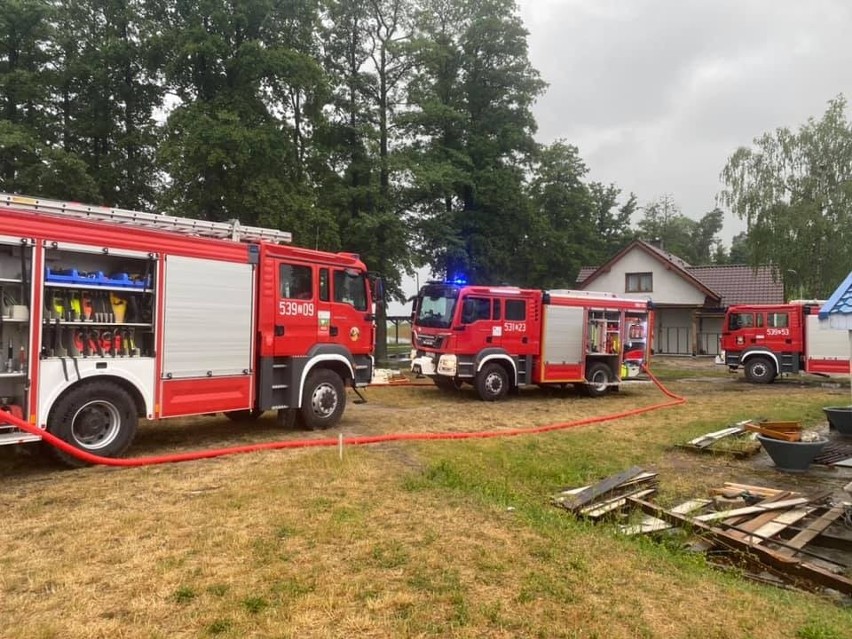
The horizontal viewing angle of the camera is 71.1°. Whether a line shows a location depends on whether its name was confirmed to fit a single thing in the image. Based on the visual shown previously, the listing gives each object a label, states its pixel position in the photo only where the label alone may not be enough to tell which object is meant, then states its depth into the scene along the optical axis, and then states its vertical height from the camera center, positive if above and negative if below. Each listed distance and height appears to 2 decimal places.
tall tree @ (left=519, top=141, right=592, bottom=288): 30.79 +6.77
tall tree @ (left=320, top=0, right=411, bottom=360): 22.08 +8.00
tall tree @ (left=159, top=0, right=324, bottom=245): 17.59 +6.26
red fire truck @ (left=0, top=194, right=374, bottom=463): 6.38 -0.01
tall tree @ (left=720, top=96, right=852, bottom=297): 23.69 +5.38
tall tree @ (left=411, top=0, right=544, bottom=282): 26.14 +8.65
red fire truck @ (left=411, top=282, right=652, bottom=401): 13.70 -0.25
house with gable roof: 31.33 +2.18
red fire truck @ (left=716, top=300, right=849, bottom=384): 18.64 -0.35
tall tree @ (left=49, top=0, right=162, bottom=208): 19.58 +7.86
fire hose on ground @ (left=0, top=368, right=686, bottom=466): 6.22 -1.66
